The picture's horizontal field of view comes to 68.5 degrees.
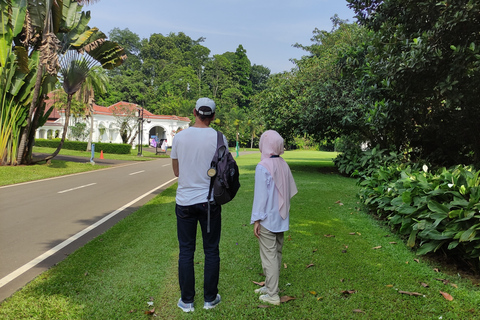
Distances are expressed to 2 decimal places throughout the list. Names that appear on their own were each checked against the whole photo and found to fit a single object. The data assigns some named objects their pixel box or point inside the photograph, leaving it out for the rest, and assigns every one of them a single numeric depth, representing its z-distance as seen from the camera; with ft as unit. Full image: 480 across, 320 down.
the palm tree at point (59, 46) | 52.06
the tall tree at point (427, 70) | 19.44
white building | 157.69
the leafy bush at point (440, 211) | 13.70
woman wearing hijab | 11.85
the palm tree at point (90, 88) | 94.94
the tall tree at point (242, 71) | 293.84
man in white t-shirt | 11.00
